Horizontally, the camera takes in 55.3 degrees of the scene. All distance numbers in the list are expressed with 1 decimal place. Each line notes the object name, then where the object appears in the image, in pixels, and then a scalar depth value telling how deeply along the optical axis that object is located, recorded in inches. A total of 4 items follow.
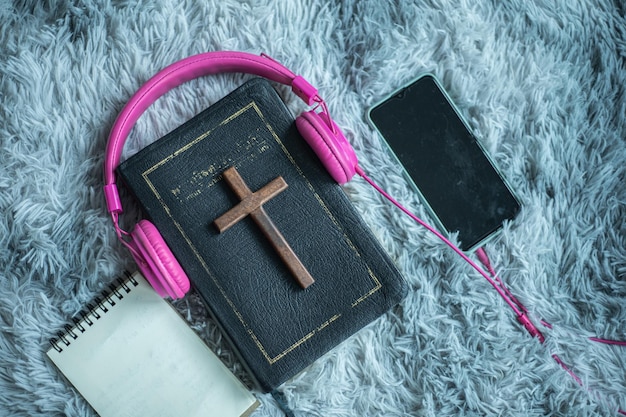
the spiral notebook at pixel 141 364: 31.3
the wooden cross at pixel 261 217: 30.8
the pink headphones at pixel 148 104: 29.7
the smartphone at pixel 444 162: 33.6
